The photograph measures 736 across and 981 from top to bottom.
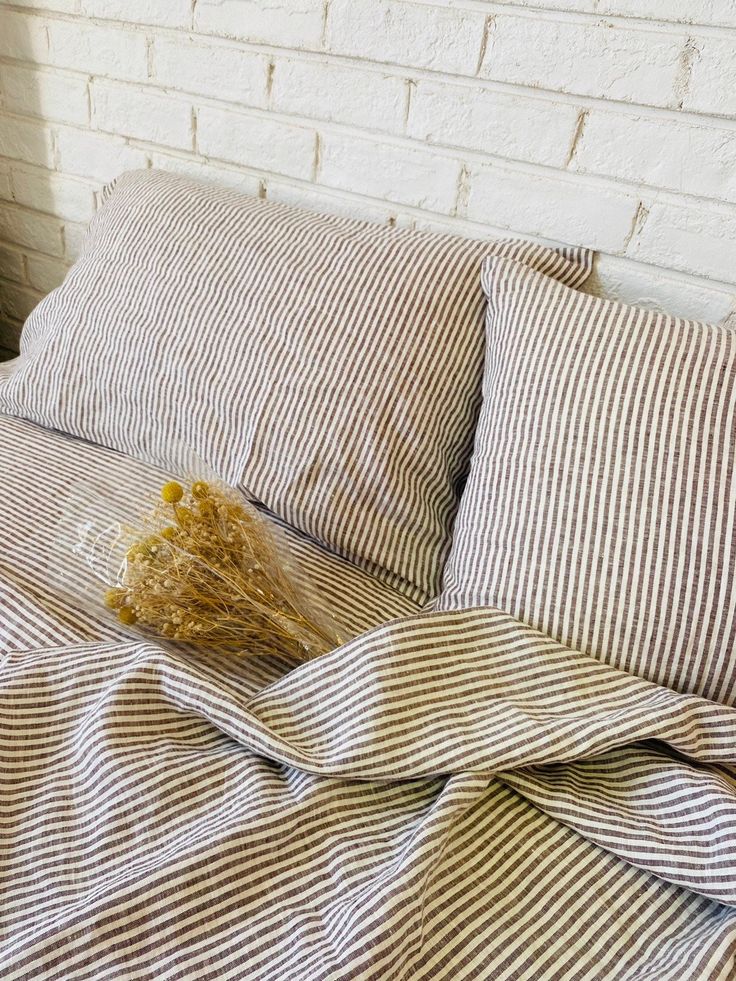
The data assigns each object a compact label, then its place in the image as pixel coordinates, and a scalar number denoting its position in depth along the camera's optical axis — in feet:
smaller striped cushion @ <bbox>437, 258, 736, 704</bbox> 2.20
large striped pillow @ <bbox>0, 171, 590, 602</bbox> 2.81
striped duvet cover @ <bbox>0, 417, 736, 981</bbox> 1.60
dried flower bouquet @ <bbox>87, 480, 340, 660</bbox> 2.23
